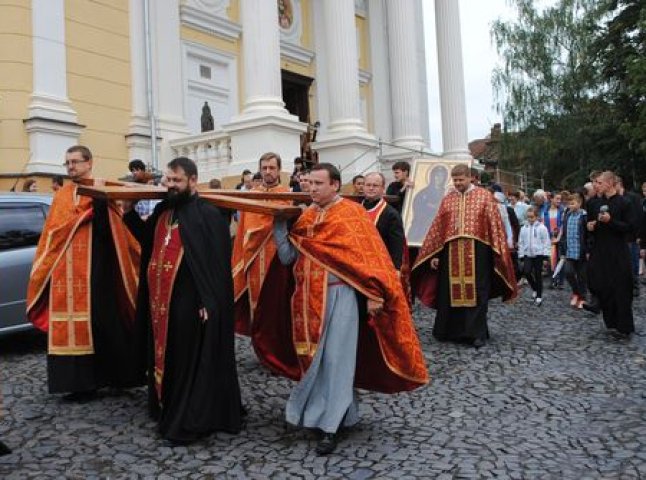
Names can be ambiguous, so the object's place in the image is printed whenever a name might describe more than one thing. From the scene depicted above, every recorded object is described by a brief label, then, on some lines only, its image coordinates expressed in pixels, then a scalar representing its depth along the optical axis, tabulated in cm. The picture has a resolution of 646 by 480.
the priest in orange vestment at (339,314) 460
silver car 738
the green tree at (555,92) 2916
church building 1286
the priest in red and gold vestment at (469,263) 786
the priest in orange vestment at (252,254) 643
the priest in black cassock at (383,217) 646
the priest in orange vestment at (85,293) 558
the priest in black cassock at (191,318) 470
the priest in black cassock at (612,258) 799
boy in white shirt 1146
